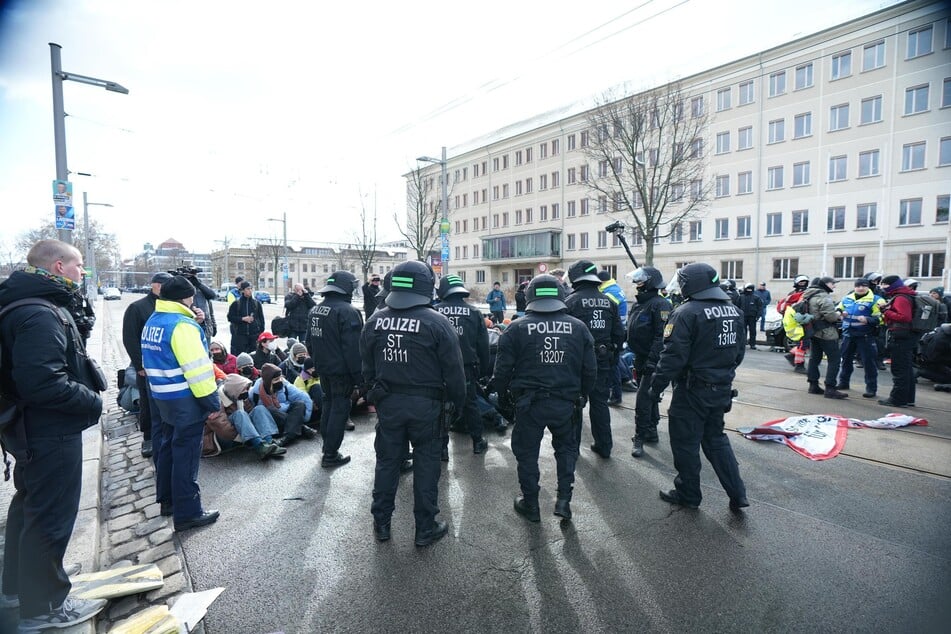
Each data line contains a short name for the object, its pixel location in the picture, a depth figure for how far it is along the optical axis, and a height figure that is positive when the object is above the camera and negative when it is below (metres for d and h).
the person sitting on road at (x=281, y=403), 5.93 -1.53
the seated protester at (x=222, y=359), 6.72 -1.11
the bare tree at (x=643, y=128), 21.23 +7.02
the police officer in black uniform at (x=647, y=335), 5.64 -0.66
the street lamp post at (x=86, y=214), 27.21 +3.80
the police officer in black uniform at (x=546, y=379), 3.92 -0.82
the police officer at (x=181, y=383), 3.75 -0.80
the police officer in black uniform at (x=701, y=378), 4.04 -0.83
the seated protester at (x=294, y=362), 7.03 -1.22
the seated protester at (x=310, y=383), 6.55 -1.42
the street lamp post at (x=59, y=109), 8.68 +3.15
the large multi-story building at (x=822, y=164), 28.61 +7.83
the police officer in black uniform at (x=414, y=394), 3.61 -0.86
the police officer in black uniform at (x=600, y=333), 5.33 -0.60
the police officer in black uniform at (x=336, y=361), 5.13 -0.85
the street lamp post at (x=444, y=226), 19.02 +2.16
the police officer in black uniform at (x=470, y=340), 5.56 -0.69
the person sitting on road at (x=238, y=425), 5.46 -1.66
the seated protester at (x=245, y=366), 6.75 -1.20
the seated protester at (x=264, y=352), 7.54 -1.13
